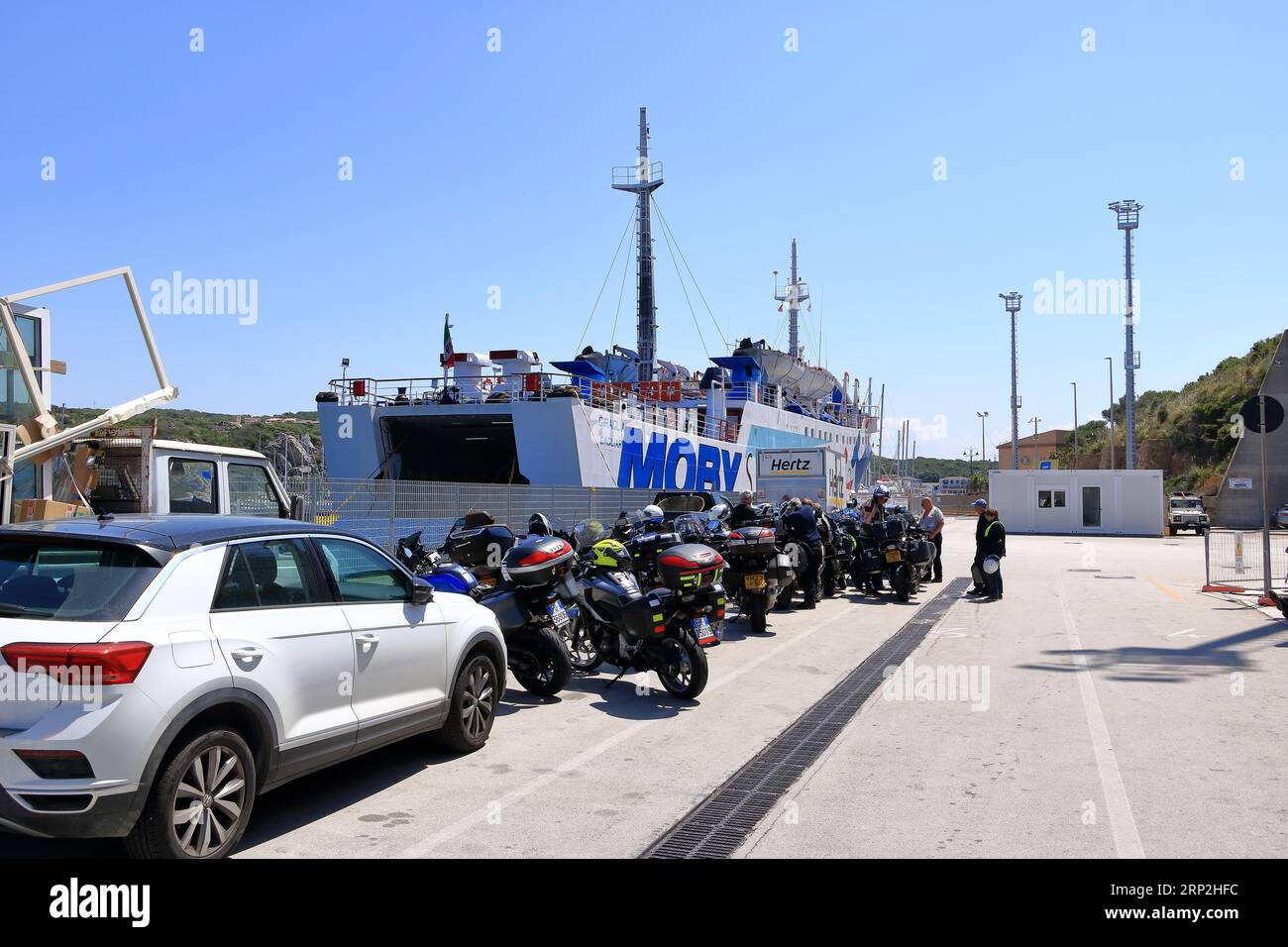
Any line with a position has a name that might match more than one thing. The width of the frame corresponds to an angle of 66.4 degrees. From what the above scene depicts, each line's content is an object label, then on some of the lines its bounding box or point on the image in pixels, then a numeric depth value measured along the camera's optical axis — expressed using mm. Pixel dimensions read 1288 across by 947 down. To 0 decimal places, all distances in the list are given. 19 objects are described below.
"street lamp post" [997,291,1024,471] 52938
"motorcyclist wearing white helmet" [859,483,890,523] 16484
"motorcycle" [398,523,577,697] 7883
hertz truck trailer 26562
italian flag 27188
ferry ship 23688
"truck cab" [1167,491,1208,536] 39062
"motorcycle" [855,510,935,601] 15352
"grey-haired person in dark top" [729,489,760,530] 14398
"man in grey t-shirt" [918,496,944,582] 16375
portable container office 39469
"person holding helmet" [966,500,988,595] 15509
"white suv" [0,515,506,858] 3670
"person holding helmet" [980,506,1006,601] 15188
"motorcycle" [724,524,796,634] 11969
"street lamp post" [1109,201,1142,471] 46312
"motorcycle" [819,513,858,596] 16047
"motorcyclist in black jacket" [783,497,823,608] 14391
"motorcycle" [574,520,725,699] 8023
